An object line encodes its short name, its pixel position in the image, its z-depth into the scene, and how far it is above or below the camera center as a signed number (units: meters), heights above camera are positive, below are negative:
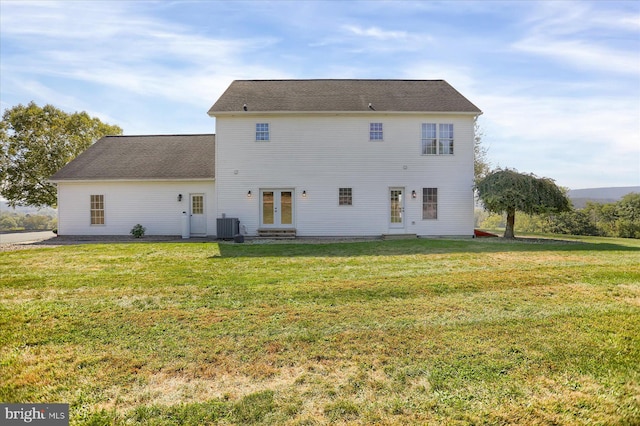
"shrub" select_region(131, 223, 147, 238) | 17.05 -0.73
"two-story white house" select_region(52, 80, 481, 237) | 16.83 +2.10
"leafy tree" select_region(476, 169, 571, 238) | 15.05 +0.73
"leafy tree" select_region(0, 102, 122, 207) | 27.11 +5.22
